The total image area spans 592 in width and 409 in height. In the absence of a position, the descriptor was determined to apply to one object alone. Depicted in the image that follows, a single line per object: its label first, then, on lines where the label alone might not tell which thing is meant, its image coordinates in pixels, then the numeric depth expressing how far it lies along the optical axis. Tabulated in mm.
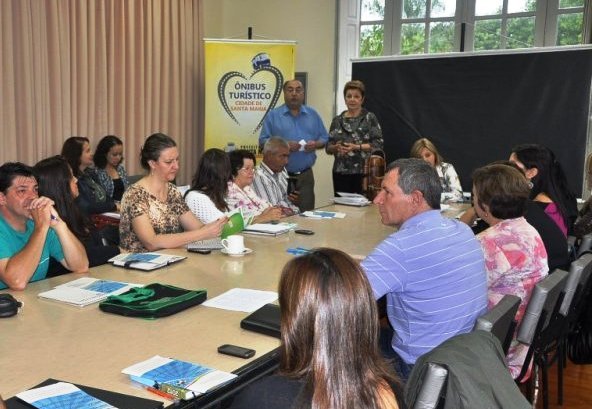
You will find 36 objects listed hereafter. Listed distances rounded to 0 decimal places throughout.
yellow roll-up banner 6773
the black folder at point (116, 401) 1361
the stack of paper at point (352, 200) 4853
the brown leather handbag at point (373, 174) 5480
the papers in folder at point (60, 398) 1354
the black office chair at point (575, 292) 2576
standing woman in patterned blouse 5727
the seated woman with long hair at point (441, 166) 5449
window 6055
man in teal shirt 2410
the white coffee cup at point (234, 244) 2902
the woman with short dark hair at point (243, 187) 4009
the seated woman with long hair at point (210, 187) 3613
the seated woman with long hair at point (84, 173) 5344
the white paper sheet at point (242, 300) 2123
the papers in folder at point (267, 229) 3449
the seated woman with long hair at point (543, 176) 3713
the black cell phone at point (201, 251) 2952
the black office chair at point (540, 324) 2262
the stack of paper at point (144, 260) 2602
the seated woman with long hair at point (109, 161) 5812
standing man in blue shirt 5770
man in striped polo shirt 2049
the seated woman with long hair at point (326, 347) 1142
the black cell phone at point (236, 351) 1688
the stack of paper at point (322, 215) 4172
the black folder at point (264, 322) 1874
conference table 1549
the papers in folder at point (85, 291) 2113
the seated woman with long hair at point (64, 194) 3125
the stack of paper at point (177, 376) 1441
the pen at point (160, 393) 1436
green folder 3152
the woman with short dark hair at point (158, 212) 3076
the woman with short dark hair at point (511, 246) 2557
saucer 2914
